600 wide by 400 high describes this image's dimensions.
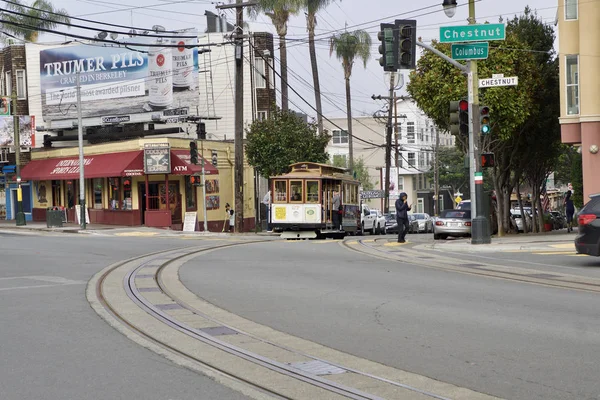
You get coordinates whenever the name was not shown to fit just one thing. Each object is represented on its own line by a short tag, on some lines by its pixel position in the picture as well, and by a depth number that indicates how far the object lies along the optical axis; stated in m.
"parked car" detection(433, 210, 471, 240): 34.94
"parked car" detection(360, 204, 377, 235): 44.78
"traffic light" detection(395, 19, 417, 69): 20.59
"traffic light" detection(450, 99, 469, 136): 23.58
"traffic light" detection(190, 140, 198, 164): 38.03
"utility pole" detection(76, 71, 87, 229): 40.30
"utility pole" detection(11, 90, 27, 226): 43.38
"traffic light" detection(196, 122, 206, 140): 46.76
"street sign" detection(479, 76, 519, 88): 22.14
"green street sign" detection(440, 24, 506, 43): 22.17
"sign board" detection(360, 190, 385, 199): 52.49
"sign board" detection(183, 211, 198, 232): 41.62
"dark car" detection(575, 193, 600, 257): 16.45
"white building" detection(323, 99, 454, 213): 84.81
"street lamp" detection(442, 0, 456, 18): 22.78
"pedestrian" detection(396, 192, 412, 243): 26.62
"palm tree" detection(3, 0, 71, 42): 60.10
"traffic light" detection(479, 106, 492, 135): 23.21
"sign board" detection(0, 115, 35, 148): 46.16
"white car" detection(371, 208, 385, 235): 46.91
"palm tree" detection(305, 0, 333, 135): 52.21
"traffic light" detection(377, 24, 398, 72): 20.64
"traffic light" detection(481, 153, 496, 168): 23.52
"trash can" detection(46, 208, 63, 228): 42.25
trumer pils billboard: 47.81
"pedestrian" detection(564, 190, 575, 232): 37.90
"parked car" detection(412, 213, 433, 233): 51.97
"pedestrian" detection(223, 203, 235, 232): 44.69
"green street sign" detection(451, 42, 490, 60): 22.93
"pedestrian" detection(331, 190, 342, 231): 33.25
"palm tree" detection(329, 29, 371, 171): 57.34
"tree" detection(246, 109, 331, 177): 46.28
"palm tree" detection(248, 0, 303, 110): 47.88
